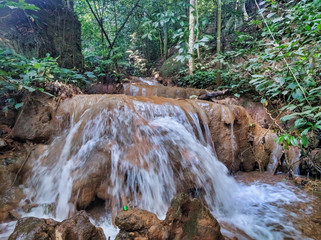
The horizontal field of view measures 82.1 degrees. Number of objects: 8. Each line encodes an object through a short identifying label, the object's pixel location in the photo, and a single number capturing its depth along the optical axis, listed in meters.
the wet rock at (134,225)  1.26
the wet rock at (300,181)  3.21
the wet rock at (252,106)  5.45
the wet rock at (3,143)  3.26
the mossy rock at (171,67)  9.40
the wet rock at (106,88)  6.10
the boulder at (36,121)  3.61
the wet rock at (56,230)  1.14
